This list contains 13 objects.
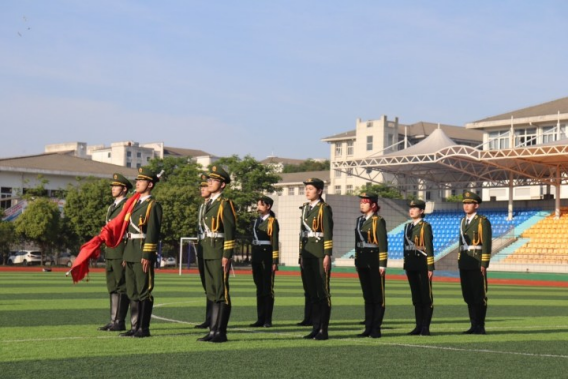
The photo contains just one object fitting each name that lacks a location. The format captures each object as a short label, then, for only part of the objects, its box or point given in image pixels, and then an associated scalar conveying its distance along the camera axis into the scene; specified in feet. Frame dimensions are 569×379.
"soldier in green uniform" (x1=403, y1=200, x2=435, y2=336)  38.81
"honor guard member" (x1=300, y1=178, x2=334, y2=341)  35.32
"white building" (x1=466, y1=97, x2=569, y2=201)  234.87
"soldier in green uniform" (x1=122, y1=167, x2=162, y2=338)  33.73
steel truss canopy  156.25
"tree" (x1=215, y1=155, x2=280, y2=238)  199.93
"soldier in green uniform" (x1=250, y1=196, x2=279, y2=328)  42.68
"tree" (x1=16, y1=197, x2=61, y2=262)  175.11
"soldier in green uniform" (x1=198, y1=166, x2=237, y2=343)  32.99
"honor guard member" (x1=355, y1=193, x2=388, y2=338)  37.70
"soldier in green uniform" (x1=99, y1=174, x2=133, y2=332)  36.42
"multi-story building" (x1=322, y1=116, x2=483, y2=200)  312.09
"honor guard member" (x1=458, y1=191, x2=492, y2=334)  39.58
